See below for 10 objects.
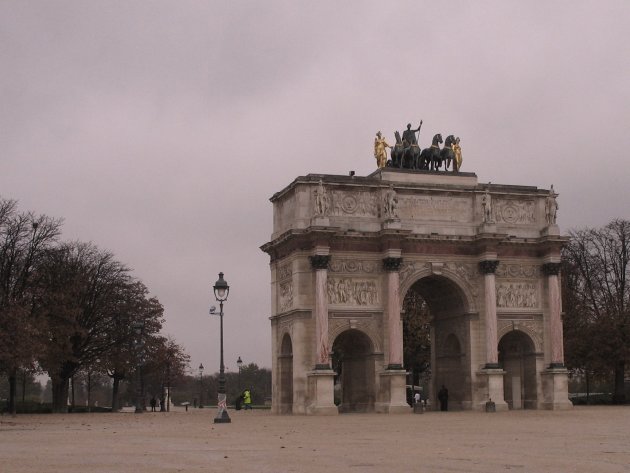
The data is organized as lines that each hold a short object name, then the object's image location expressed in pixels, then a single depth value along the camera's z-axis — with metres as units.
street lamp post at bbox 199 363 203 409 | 77.94
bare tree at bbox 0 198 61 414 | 46.83
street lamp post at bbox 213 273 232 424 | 34.22
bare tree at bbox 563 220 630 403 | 59.81
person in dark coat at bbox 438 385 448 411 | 51.50
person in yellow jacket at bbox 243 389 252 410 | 64.75
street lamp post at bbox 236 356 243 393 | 62.47
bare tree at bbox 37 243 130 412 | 55.88
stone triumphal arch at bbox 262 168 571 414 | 47.94
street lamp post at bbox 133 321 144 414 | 48.89
